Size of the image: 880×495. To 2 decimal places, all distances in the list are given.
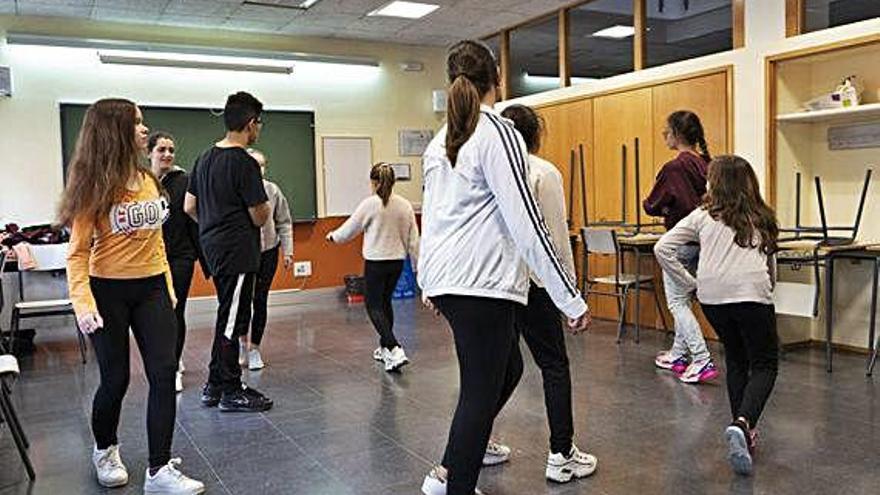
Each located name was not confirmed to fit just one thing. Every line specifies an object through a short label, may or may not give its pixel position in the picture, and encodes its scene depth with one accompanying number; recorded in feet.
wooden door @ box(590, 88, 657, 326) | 20.30
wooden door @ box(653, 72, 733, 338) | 18.17
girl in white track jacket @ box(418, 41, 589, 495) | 6.67
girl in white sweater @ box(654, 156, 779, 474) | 9.72
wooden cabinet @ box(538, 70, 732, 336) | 18.47
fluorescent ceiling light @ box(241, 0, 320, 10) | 22.59
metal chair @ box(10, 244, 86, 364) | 17.92
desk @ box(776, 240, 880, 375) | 15.16
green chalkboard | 25.30
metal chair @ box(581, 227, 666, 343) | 18.54
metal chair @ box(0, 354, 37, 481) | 9.30
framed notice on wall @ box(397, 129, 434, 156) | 29.43
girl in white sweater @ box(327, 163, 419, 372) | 15.87
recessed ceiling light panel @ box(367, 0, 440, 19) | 23.53
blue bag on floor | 27.76
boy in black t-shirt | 11.96
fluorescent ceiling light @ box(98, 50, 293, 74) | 24.14
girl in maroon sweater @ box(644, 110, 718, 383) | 14.53
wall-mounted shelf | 15.82
